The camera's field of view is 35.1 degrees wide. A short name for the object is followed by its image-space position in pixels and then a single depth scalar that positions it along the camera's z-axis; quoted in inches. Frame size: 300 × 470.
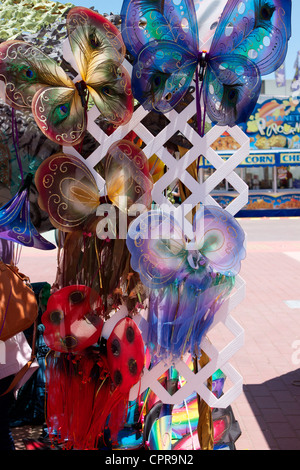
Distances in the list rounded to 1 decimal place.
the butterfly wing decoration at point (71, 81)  70.1
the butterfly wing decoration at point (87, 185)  72.8
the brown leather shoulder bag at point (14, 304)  71.3
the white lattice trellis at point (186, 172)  77.5
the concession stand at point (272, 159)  689.6
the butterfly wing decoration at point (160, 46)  71.5
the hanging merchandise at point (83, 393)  78.0
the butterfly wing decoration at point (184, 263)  73.0
